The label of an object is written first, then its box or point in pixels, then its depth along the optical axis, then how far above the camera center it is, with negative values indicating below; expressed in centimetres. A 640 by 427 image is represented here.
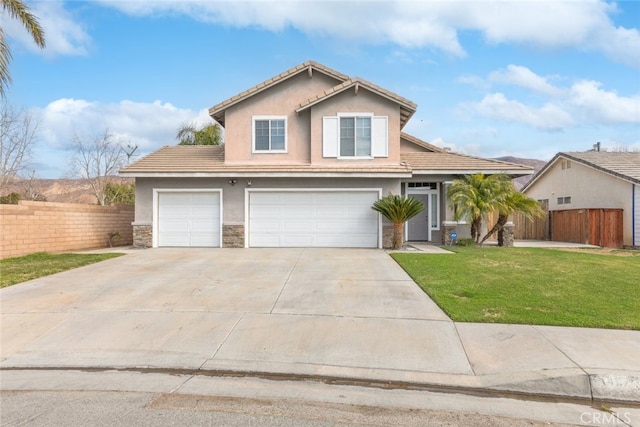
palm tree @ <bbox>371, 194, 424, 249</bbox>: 1456 +10
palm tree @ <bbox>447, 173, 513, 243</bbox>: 1502 +68
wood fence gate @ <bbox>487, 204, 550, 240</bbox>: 2344 -88
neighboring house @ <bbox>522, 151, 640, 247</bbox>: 1891 +158
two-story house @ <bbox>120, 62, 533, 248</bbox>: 1561 +146
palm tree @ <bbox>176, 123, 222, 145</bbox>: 2733 +538
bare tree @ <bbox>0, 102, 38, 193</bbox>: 2111 +277
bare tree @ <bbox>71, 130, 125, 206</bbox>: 2958 +289
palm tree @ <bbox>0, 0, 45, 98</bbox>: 1132 +560
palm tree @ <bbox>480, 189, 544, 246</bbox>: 1542 +24
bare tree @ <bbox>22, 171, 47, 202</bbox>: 2540 +158
